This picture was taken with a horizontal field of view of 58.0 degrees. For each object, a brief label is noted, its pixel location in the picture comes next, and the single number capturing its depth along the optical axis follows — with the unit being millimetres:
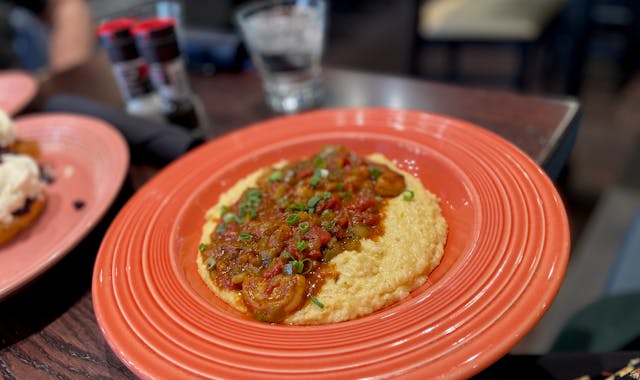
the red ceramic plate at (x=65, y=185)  403
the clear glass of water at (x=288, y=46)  599
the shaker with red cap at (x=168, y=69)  541
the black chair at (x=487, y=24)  970
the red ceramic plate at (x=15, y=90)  640
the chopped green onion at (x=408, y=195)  410
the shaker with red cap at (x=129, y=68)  543
